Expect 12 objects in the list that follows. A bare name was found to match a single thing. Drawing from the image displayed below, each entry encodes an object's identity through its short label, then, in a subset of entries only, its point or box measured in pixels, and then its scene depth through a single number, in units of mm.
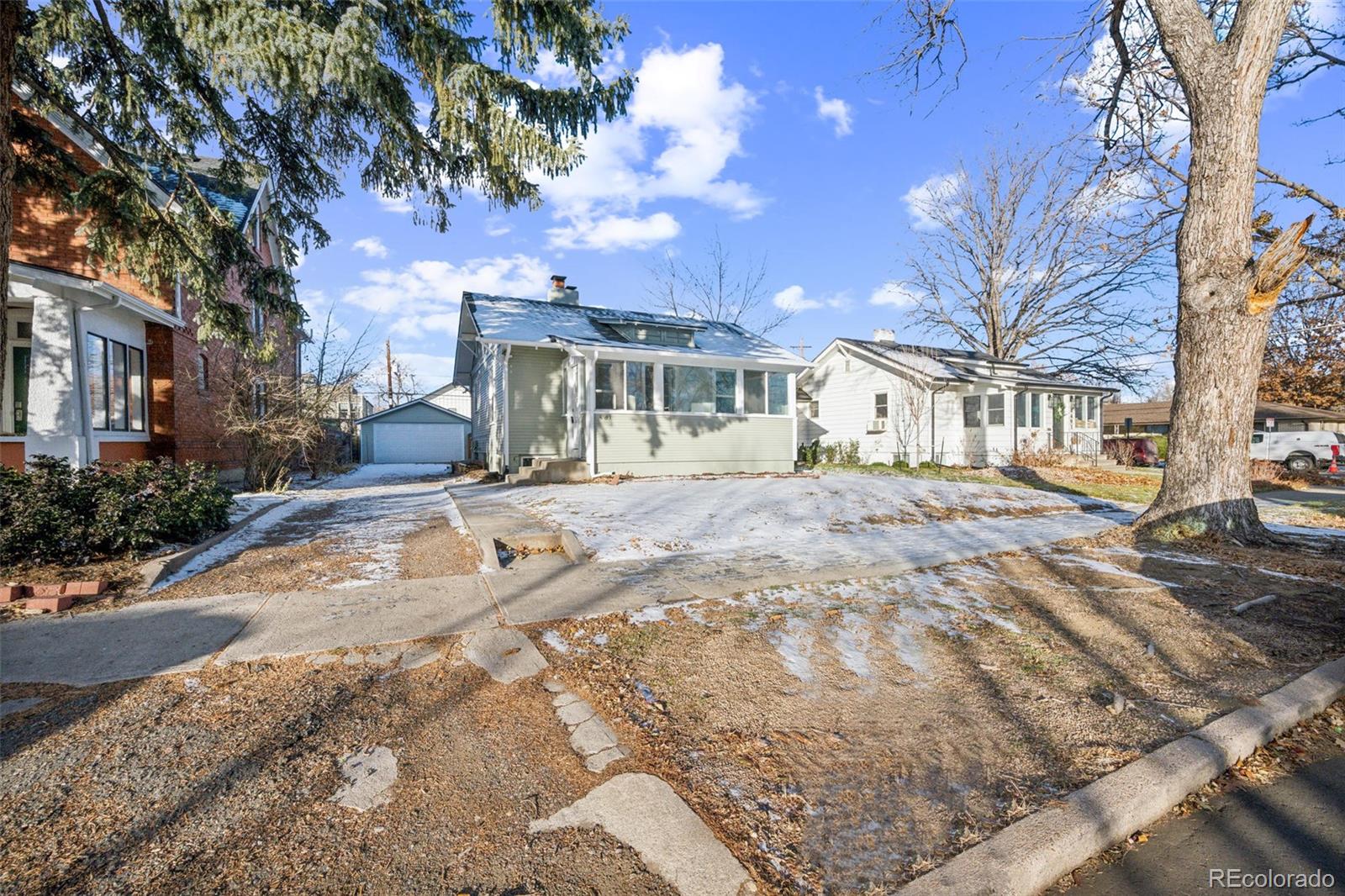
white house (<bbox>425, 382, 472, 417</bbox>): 39750
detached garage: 28594
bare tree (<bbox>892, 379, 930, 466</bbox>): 19922
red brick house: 8414
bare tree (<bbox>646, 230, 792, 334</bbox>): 30641
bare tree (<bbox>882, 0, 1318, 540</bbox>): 6168
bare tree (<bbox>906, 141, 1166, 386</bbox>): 23109
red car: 22047
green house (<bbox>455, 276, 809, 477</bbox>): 13180
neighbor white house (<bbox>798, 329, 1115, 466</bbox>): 20375
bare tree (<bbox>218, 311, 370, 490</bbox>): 11539
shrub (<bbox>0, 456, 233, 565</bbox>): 4926
